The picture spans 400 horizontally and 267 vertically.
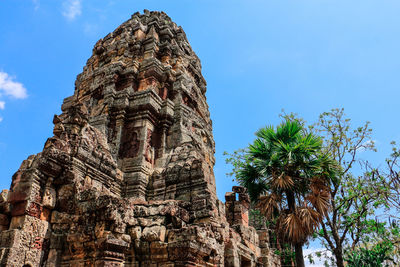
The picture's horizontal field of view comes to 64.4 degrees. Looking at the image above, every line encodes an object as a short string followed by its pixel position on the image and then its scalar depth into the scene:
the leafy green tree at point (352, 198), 12.70
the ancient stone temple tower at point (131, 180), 5.04
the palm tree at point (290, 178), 10.82
